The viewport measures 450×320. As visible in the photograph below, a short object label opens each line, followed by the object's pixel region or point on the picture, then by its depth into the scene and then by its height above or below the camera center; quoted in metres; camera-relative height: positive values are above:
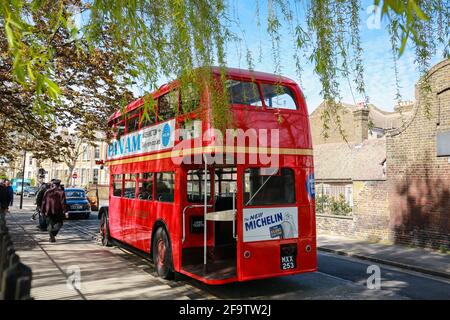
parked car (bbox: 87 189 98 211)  30.50 -1.13
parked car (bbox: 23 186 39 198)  52.97 -0.42
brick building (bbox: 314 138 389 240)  15.10 -0.44
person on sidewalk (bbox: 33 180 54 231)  16.42 -0.69
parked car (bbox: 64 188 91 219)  22.33 -0.93
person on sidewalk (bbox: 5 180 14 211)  20.70 +0.16
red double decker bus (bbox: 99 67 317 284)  6.95 +0.06
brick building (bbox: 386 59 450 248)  12.75 +0.38
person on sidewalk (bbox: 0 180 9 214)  19.56 -0.41
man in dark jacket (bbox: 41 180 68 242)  13.19 -0.67
